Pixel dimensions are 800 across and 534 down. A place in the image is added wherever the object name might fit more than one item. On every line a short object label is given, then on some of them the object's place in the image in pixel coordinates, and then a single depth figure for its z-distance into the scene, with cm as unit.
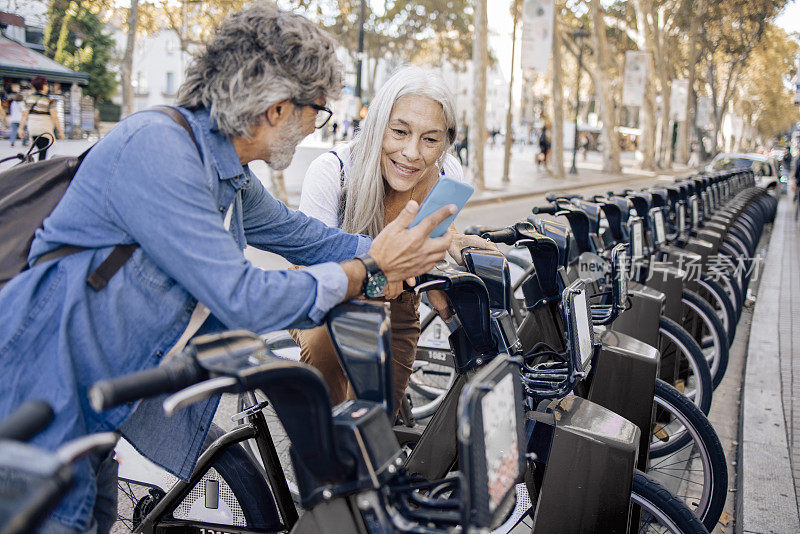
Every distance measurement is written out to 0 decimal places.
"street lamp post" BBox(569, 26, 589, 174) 2298
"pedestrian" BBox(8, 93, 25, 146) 2132
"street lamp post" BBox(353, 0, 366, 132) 1769
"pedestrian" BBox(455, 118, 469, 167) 2989
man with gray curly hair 137
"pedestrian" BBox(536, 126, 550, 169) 2809
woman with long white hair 251
